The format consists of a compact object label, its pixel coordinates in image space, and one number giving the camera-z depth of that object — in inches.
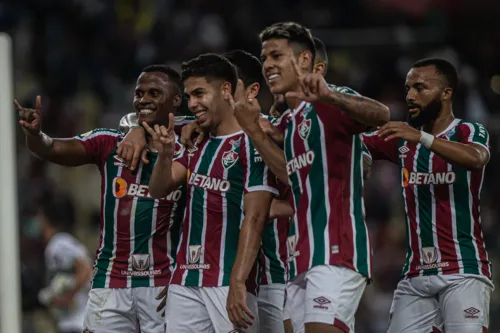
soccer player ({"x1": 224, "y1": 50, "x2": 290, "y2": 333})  595.5
